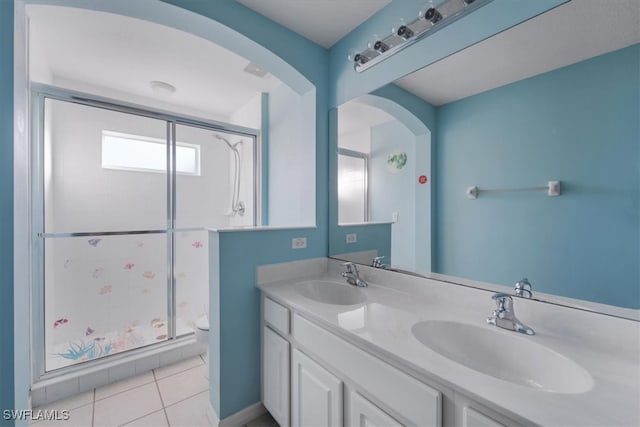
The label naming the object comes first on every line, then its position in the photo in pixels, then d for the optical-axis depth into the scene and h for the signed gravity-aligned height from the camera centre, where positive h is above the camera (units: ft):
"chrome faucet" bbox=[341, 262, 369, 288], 5.21 -1.30
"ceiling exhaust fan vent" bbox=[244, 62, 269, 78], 7.41 +4.28
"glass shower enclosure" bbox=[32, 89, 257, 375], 6.23 -0.28
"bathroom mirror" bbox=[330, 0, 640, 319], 2.82 +0.74
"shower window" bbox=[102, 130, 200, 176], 7.10 +1.81
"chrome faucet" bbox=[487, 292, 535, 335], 3.14 -1.28
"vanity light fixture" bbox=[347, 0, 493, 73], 3.76 +3.06
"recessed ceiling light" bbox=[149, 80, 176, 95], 8.34 +4.25
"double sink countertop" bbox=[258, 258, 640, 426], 1.94 -1.45
